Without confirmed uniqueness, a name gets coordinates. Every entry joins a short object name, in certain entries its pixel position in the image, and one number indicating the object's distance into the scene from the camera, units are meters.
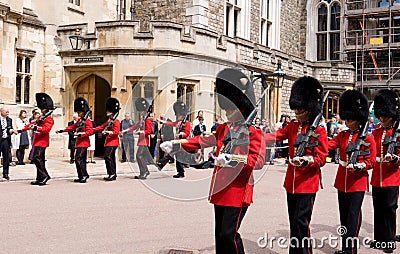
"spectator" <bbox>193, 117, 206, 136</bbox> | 12.45
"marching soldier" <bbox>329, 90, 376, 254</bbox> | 5.29
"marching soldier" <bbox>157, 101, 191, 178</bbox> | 7.81
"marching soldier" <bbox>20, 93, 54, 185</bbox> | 9.85
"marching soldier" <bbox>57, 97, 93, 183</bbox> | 10.44
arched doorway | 15.73
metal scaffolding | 23.81
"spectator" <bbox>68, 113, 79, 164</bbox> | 13.96
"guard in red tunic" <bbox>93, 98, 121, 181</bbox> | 10.91
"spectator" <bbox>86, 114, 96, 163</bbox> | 14.46
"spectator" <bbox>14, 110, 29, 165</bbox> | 13.20
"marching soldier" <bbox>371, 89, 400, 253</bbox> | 5.90
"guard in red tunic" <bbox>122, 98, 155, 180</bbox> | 8.81
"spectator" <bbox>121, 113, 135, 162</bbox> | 11.46
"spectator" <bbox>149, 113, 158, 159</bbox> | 11.89
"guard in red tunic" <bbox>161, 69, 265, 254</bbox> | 4.38
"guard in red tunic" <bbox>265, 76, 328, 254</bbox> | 4.94
